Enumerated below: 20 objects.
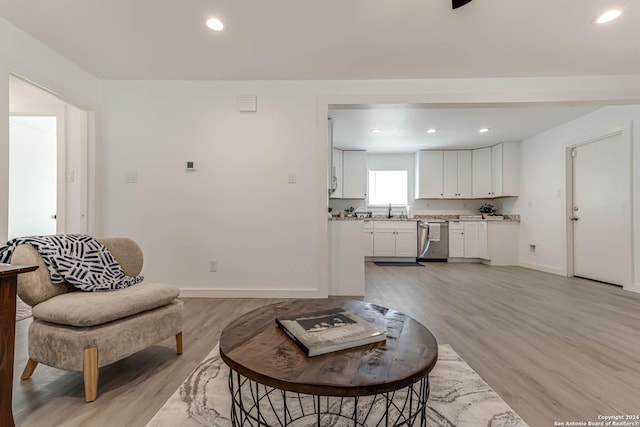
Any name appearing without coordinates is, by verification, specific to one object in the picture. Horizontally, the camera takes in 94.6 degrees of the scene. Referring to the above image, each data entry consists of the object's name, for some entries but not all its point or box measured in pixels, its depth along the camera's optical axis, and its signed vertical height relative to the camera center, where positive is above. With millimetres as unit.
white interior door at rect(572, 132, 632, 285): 3691 +21
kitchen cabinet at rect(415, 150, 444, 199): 6219 +830
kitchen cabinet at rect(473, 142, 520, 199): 5566 +811
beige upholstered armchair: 1401 -561
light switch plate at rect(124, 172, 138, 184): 3198 +394
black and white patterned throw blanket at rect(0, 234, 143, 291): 1565 -267
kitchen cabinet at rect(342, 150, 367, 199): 6195 +914
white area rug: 1242 -881
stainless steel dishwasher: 5859 -594
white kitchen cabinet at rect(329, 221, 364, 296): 3316 -513
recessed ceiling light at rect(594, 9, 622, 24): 2102 +1426
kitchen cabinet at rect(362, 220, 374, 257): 6012 -541
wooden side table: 1111 -464
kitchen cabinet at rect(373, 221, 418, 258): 5953 -540
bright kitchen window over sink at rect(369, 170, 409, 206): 6712 +557
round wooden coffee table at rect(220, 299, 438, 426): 808 -460
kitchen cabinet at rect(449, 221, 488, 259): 5660 -532
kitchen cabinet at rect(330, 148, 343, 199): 6105 +884
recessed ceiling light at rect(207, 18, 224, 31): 2225 +1454
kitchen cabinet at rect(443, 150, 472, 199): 6176 +844
